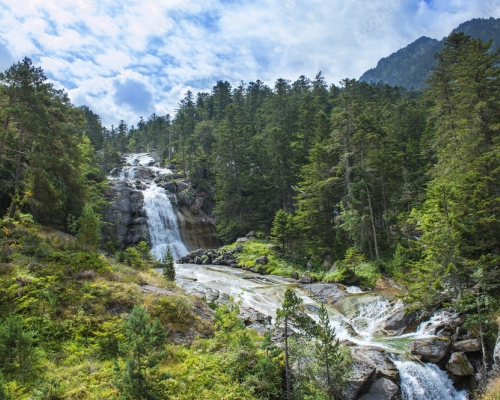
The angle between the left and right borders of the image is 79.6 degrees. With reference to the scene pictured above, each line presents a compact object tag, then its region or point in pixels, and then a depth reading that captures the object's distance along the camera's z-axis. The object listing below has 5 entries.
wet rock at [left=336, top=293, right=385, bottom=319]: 19.46
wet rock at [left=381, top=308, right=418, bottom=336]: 16.17
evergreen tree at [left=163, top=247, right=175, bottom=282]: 18.90
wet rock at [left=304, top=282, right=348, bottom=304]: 22.12
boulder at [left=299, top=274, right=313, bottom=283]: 27.14
